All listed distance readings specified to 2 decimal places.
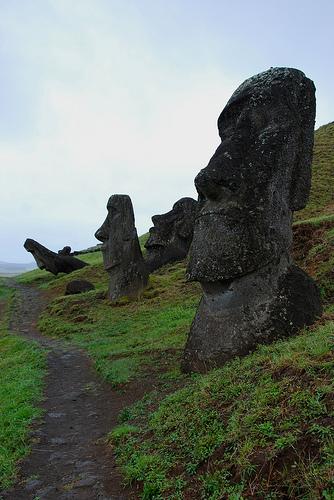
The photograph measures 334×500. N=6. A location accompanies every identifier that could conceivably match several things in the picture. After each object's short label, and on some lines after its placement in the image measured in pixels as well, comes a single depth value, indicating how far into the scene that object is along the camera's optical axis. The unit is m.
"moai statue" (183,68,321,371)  8.16
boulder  25.04
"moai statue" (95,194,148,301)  20.81
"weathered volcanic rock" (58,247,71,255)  39.75
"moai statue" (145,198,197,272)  26.47
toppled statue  34.28
